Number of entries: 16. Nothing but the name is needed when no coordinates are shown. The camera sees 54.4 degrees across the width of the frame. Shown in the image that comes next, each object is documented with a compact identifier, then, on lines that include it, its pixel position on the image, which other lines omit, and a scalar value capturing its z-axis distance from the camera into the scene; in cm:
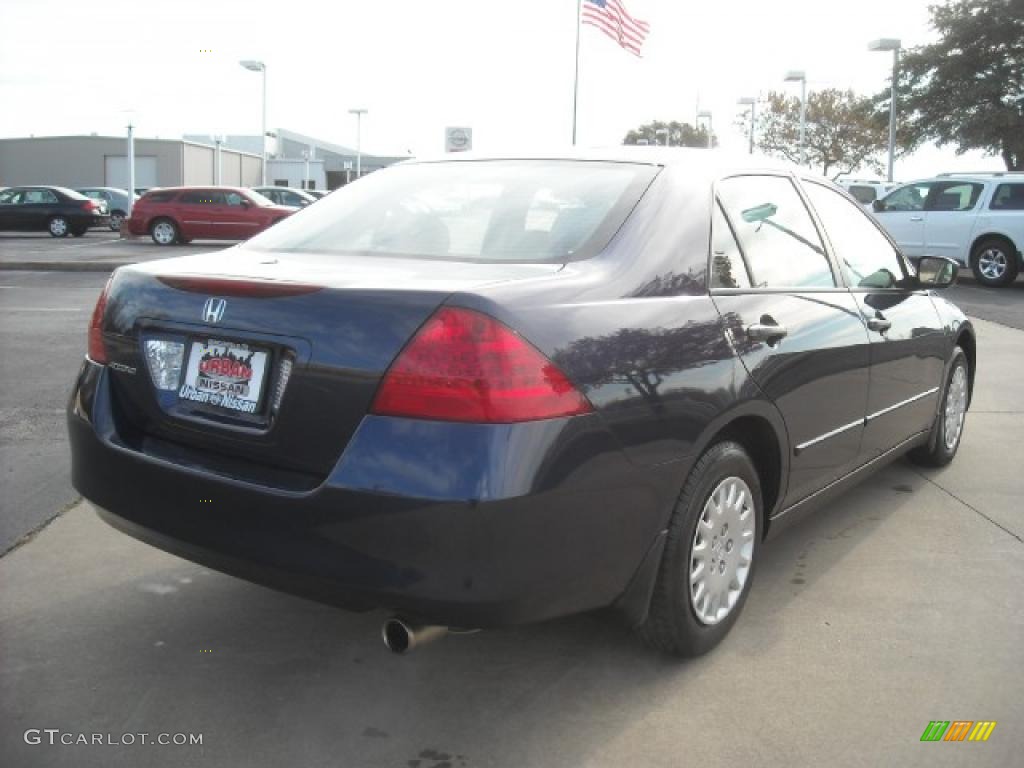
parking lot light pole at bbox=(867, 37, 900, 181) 2783
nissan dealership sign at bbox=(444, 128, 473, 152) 1930
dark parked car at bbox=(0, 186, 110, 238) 2955
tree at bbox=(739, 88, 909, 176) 5141
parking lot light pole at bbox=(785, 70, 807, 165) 3300
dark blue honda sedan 233
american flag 2194
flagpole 2691
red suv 2483
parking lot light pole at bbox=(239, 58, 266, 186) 4016
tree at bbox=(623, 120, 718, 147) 6312
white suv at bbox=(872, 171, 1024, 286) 1591
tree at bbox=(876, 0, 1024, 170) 2925
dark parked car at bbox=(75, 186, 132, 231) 3462
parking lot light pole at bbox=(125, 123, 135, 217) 3125
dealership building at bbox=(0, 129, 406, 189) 5959
